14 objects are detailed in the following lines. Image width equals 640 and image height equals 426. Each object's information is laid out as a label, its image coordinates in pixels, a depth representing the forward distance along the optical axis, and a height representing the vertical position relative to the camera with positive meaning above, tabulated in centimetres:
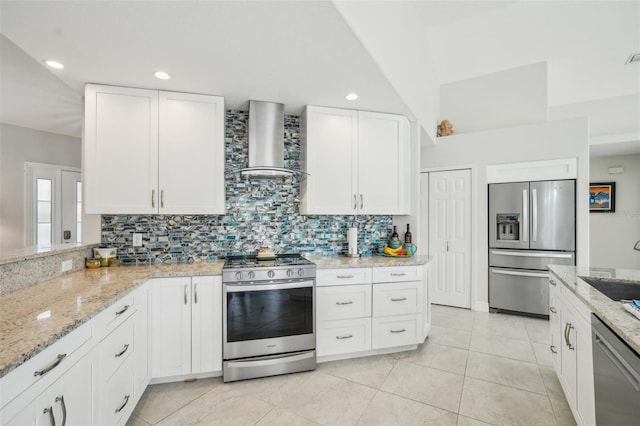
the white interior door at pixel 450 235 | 412 -32
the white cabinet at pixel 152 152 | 241 +52
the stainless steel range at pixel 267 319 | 232 -87
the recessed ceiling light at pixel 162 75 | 225 +107
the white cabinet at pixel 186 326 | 221 -87
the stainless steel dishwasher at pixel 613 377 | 107 -66
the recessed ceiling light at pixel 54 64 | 207 +106
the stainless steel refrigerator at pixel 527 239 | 359 -32
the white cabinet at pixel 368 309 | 259 -89
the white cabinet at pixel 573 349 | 151 -82
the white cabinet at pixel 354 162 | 296 +54
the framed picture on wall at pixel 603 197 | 550 +32
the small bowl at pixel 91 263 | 244 -43
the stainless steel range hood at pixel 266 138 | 280 +72
